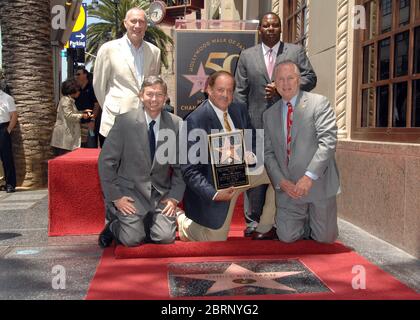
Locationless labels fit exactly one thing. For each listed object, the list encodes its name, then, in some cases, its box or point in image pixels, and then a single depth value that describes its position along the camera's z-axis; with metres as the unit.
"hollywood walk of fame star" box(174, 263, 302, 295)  3.54
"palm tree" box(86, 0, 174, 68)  39.88
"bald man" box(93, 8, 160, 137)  5.10
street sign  19.12
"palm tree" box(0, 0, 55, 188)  8.99
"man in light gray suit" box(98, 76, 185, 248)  4.32
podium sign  6.35
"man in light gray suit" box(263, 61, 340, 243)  4.25
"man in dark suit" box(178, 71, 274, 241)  4.31
